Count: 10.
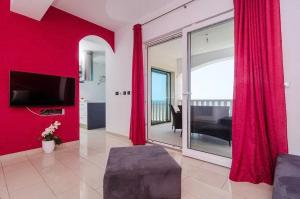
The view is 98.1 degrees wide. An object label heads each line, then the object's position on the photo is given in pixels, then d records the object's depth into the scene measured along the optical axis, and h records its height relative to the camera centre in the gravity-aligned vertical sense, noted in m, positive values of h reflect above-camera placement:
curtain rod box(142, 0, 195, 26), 2.21 +1.65
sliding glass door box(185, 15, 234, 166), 2.10 +0.11
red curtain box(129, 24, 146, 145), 2.76 +0.10
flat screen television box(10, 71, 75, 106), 2.15 +0.20
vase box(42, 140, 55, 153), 2.30 -0.80
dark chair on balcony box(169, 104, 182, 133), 3.51 -0.55
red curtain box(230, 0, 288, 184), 1.42 +0.06
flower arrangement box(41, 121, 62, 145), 2.33 -0.62
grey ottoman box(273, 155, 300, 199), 0.85 -0.59
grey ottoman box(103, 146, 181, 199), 1.08 -0.68
